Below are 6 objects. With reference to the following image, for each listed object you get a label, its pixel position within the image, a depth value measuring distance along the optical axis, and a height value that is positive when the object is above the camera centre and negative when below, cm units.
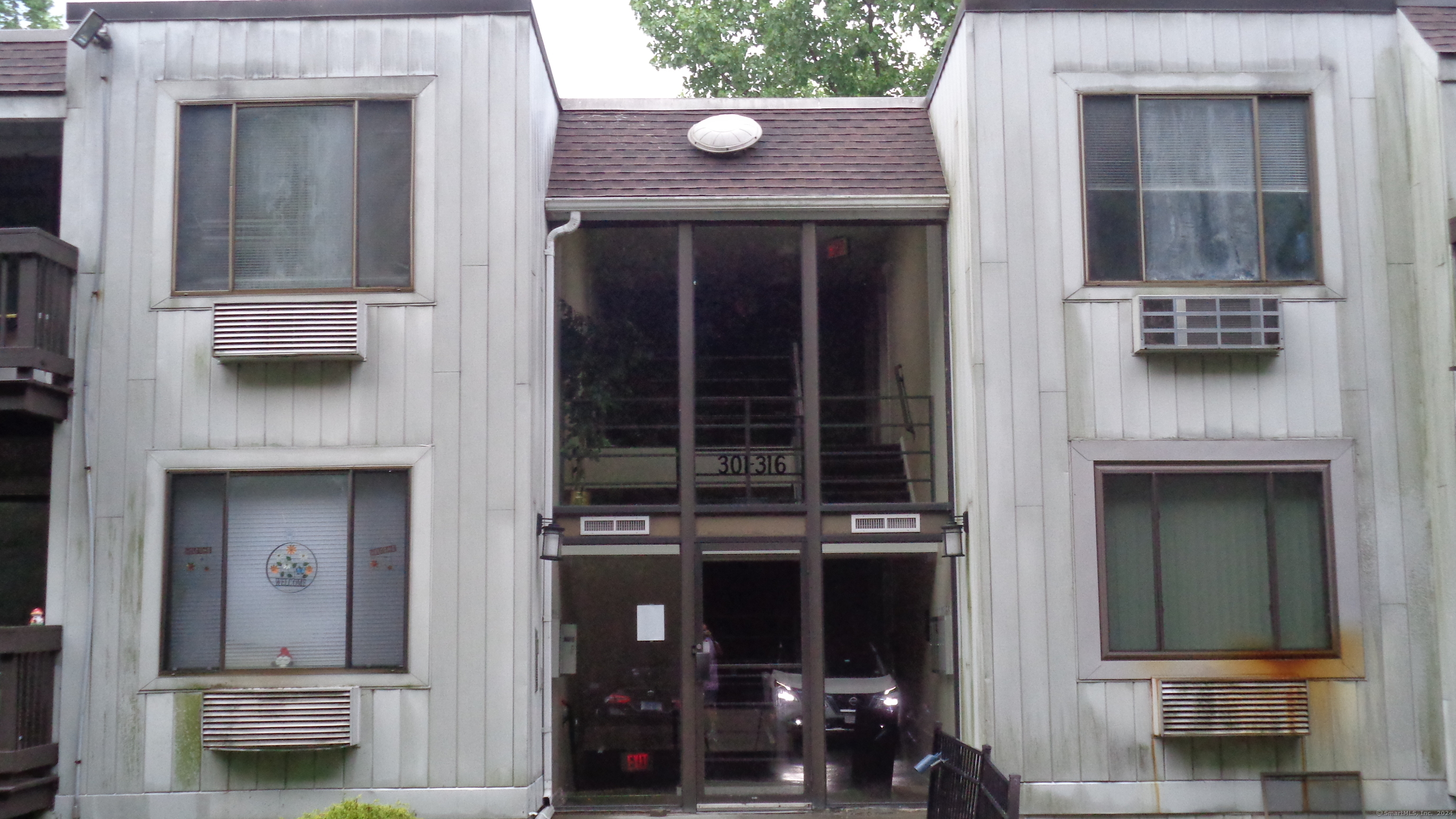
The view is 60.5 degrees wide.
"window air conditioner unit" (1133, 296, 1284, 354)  959 +170
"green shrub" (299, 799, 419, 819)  700 -142
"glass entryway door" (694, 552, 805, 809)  1048 -103
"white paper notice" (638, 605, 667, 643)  1053 -59
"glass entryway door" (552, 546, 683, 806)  1062 -108
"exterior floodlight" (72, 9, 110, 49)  965 +411
